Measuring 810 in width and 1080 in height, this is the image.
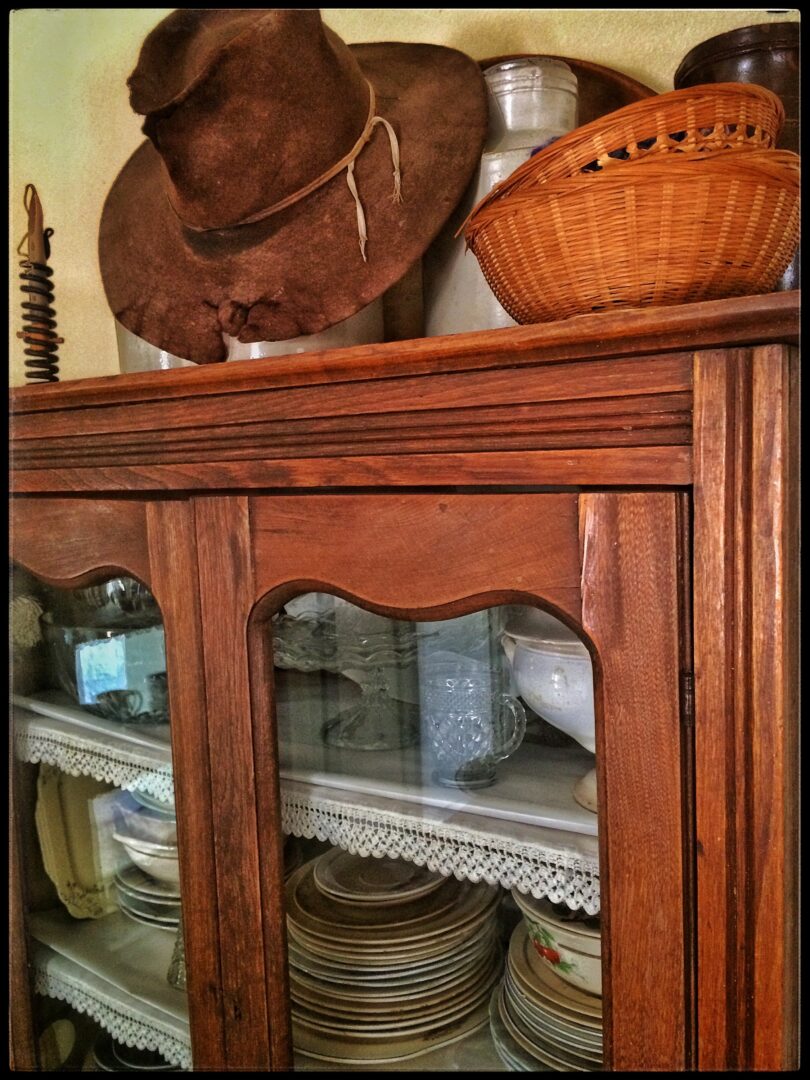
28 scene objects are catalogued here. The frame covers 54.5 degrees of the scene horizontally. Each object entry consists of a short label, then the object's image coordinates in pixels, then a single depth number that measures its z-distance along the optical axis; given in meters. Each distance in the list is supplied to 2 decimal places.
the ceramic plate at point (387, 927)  0.60
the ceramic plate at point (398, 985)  0.62
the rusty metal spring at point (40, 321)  0.88
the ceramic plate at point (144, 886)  0.73
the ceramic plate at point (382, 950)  0.61
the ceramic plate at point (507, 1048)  0.58
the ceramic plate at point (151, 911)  0.73
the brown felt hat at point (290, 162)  0.59
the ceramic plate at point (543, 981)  0.53
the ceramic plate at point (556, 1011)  0.53
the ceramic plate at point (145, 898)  0.73
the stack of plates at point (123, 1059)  0.75
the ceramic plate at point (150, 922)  0.74
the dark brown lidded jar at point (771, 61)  0.57
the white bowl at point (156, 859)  0.72
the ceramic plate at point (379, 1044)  0.62
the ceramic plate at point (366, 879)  0.61
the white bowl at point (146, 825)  0.72
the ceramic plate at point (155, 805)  0.72
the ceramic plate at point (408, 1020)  0.62
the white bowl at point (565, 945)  0.52
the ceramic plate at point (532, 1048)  0.55
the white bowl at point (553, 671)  0.49
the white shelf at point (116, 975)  0.75
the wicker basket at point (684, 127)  0.43
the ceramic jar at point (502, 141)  0.64
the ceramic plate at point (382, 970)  0.62
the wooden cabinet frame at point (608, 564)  0.42
